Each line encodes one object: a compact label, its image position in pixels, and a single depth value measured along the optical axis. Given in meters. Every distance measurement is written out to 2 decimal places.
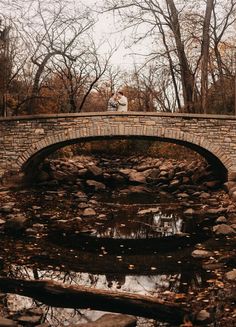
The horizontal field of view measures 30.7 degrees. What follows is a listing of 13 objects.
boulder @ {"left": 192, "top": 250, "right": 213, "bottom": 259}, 6.92
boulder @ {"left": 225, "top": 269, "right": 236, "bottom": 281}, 5.78
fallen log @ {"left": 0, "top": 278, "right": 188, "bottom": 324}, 4.73
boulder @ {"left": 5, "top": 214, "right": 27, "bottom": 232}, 8.33
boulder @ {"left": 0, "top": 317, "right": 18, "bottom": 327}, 4.16
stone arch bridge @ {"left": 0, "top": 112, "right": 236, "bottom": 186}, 13.06
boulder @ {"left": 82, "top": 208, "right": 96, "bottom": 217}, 10.10
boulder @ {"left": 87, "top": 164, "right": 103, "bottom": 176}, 16.05
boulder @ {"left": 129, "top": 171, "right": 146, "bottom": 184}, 15.75
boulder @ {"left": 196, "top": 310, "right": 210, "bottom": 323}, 4.53
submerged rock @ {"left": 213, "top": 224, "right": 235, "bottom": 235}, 8.29
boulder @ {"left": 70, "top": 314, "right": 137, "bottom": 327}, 4.21
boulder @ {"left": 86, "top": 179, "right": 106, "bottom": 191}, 14.60
